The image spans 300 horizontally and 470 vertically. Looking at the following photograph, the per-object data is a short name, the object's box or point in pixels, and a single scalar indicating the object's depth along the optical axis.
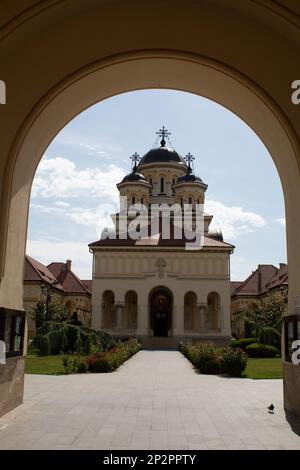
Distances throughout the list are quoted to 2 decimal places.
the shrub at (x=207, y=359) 17.17
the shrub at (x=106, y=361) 17.66
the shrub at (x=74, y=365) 16.91
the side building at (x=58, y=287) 44.81
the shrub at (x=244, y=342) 31.30
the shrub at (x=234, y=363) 16.52
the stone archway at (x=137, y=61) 7.44
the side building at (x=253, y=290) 52.09
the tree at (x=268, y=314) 36.24
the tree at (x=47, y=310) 37.22
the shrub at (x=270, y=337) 30.16
